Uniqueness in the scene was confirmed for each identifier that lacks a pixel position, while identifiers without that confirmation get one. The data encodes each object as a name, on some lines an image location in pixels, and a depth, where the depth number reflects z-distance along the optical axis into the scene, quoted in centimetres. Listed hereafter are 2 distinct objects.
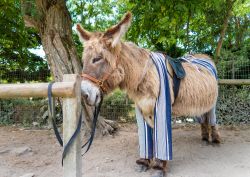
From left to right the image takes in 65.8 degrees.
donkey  201
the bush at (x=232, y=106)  386
